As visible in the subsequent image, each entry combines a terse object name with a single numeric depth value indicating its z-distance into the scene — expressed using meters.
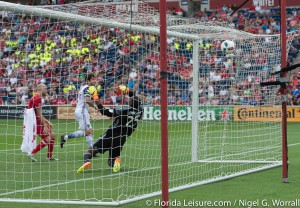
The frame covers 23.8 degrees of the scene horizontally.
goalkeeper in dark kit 13.49
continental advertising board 17.88
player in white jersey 14.70
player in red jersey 16.11
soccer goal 12.18
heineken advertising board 18.08
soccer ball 16.00
